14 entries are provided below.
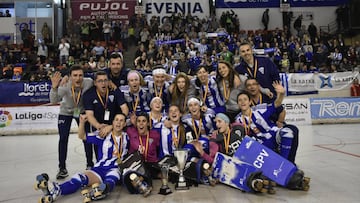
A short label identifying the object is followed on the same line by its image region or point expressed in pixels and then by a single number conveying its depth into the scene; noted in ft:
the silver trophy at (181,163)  12.79
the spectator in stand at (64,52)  52.80
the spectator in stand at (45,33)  59.88
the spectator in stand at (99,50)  51.13
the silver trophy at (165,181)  12.52
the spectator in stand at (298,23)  66.13
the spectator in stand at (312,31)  63.35
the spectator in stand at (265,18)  67.21
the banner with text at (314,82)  41.65
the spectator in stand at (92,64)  42.41
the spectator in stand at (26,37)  58.23
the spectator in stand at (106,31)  58.75
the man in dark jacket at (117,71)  15.56
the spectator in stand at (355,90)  41.37
